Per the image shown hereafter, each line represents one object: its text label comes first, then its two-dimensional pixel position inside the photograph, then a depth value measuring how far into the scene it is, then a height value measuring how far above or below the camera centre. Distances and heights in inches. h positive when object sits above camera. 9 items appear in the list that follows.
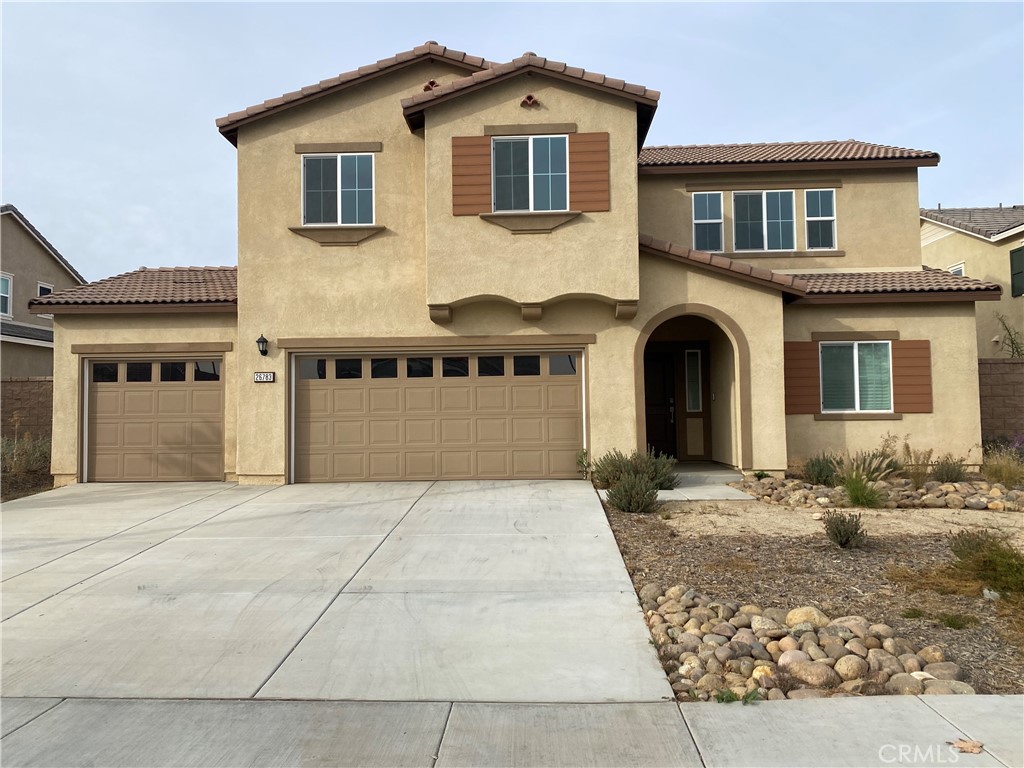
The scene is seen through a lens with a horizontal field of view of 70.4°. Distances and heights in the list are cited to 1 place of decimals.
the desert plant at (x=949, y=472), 504.7 -47.7
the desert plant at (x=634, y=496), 409.4 -50.3
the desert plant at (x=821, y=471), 495.8 -45.9
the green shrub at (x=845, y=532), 314.7 -55.5
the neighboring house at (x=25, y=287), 892.0 +181.2
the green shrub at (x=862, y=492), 423.5 -51.7
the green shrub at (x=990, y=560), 246.1 -56.0
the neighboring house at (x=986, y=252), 799.1 +183.0
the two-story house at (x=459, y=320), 502.9 +65.4
